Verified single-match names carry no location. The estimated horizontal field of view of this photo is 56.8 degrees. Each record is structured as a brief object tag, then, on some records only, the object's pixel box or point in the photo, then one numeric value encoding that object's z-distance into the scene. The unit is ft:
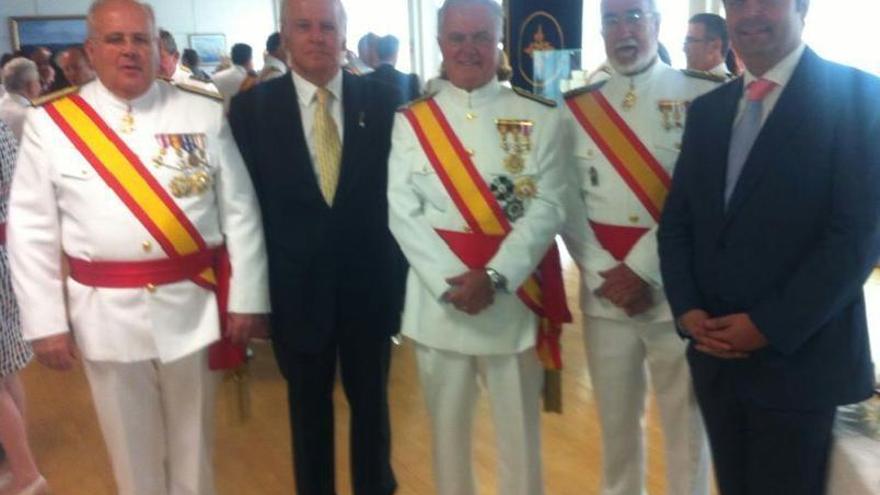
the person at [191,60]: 25.85
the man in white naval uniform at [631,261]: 6.79
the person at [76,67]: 13.91
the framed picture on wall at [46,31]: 35.27
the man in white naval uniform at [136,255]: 6.24
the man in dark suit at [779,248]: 4.95
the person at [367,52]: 19.58
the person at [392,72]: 10.47
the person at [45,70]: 20.07
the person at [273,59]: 14.83
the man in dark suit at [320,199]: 6.92
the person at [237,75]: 17.07
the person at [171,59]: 13.10
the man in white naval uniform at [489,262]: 6.59
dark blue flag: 18.57
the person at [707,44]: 11.05
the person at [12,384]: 8.34
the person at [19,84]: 13.92
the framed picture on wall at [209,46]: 38.04
